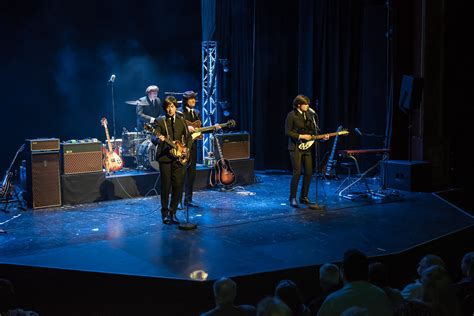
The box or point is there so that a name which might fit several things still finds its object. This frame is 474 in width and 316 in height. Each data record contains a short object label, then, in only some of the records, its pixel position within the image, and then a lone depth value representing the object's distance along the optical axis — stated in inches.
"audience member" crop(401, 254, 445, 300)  181.5
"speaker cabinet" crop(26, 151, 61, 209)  403.2
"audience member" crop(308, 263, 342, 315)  187.9
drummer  481.7
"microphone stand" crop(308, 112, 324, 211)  392.8
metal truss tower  511.2
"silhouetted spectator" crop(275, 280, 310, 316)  165.0
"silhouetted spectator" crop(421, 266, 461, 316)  165.9
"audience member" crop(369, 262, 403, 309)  185.5
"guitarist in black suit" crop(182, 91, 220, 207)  389.4
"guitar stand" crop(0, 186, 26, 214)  398.0
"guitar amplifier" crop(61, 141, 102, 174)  420.8
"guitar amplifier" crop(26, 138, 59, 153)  404.2
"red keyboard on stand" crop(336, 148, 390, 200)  431.8
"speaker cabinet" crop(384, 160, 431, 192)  459.8
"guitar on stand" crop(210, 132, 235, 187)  466.0
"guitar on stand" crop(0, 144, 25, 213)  404.8
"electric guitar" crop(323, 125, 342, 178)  512.1
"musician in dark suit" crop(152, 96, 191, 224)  348.5
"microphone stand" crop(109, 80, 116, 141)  520.4
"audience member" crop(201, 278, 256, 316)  168.7
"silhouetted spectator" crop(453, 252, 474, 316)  174.4
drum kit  466.3
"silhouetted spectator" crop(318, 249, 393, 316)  153.1
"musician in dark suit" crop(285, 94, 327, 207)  390.9
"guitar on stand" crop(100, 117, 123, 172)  466.6
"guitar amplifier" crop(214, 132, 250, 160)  480.4
